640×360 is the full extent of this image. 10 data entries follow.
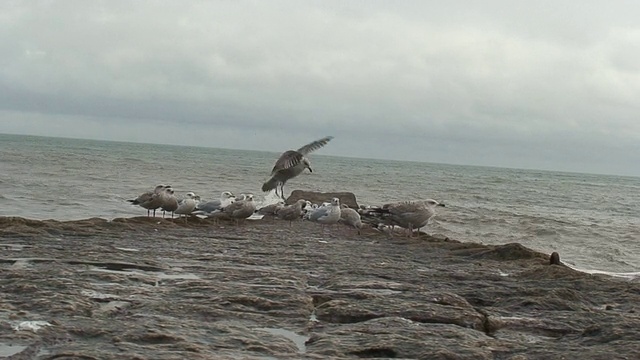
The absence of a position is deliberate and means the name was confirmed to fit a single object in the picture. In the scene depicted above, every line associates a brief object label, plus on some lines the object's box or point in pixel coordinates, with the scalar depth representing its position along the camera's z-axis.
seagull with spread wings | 16.33
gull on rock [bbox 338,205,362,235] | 14.48
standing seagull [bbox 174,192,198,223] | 14.98
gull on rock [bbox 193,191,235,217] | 15.34
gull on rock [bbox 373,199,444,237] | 13.38
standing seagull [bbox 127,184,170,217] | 14.81
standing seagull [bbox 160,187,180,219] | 14.85
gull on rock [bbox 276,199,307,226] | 15.19
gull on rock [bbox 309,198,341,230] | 14.27
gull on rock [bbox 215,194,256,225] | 14.77
